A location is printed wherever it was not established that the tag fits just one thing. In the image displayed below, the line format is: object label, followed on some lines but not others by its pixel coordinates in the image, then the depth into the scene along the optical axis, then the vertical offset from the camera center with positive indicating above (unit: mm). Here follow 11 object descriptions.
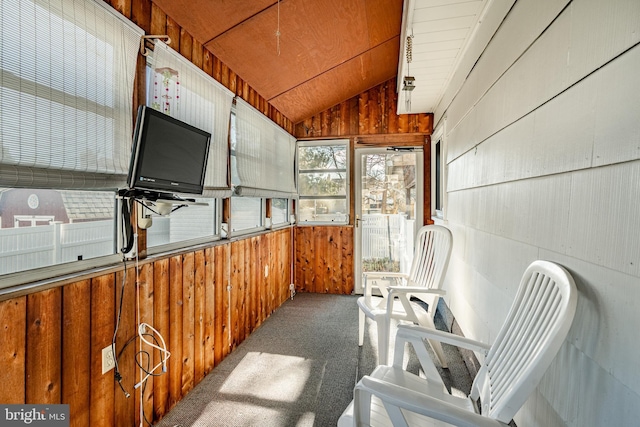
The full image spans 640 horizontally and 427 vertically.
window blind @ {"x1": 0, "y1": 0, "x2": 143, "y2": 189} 1084 +440
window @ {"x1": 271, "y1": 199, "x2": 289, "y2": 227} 3765 -118
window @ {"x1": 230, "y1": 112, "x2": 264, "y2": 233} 2643 -56
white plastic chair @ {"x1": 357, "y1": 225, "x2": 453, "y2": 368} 2111 -670
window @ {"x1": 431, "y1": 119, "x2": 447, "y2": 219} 3162 +385
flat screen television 1374 +238
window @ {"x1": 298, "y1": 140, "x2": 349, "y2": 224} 4312 +310
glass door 4145 -34
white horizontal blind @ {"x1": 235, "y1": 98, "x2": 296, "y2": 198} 2701 +490
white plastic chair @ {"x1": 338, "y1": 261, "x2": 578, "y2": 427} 854 -576
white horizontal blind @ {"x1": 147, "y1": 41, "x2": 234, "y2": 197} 1776 +657
